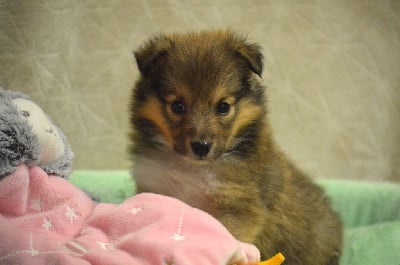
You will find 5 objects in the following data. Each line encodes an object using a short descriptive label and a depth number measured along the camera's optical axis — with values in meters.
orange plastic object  0.92
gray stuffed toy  0.89
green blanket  1.11
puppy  0.96
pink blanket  0.85
